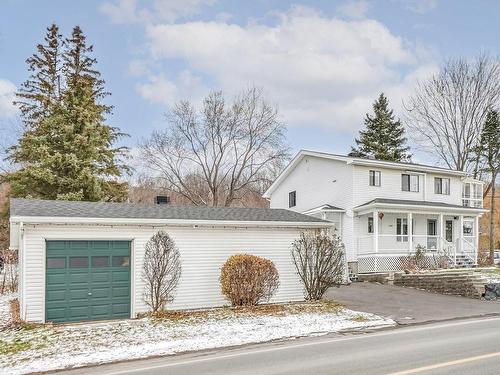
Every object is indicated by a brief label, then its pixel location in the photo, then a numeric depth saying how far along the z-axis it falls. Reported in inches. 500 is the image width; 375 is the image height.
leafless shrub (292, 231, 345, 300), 624.4
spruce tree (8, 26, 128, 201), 1019.9
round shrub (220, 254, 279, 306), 571.5
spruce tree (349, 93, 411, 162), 1867.6
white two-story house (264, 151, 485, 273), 1018.1
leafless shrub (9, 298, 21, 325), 480.1
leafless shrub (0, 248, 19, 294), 791.7
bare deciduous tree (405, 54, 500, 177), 1517.0
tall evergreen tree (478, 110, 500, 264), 1392.7
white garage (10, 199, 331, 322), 503.5
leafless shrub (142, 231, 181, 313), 551.8
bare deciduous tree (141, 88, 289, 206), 1679.4
